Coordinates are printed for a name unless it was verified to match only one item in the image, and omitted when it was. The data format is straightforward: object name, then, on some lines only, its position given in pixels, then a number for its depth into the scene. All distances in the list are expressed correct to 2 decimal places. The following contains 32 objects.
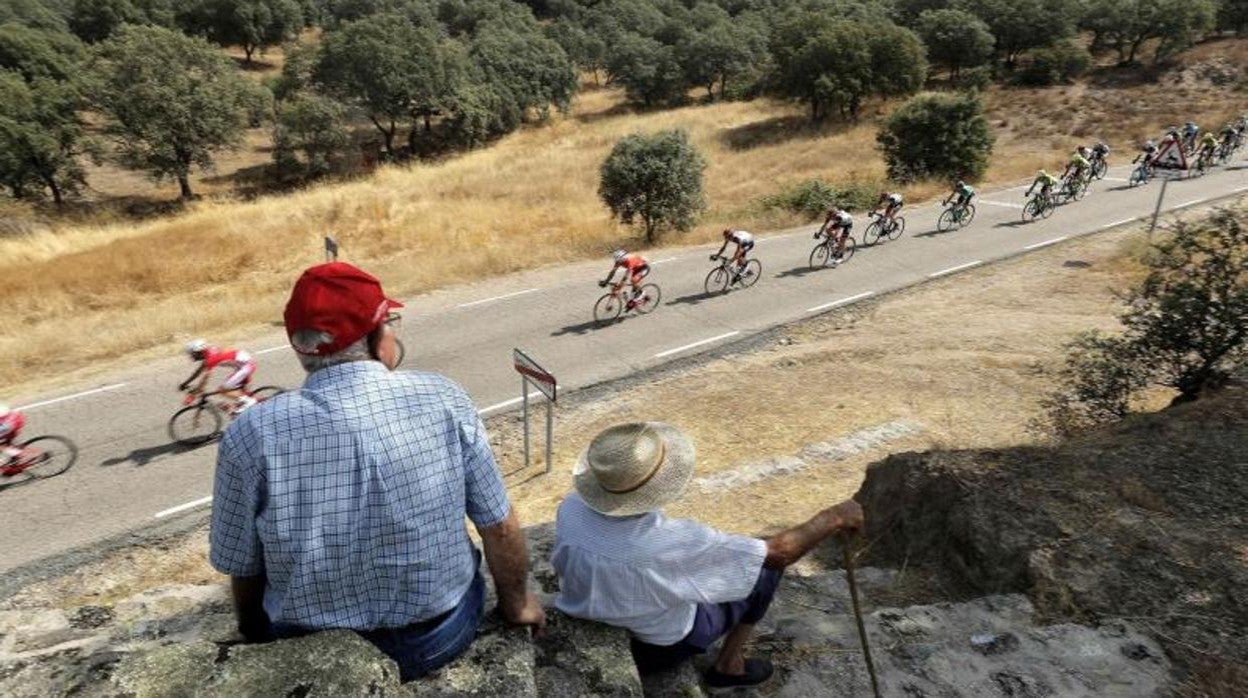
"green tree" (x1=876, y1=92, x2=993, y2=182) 26.11
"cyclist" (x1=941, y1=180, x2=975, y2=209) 18.95
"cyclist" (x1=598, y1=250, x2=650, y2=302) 13.03
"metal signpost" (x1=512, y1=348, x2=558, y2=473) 8.03
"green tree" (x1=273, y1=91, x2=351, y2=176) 39.19
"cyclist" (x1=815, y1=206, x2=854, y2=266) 16.17
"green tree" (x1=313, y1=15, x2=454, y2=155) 42.44
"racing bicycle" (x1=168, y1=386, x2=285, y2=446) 9.35
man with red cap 2.27
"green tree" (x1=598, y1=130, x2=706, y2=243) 19.06
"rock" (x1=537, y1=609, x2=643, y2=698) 2.80
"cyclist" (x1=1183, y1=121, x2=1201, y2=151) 25.28
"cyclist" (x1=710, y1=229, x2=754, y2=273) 14.76
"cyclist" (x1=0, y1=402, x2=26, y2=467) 8.24
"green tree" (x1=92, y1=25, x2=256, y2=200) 34.75
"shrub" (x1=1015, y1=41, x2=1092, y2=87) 44.19
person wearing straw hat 2.88
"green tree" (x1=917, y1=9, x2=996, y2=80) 47.41
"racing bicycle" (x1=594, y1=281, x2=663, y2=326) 13.62
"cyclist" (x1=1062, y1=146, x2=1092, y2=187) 20.48
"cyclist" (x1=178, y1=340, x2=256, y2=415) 9.32
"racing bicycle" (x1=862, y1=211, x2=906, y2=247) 18.28
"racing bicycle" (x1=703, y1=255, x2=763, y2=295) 15.21
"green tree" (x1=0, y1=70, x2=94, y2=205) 32.44
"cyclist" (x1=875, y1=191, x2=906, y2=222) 17.72
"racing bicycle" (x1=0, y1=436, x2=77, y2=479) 8.45
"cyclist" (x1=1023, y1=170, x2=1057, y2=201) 19.47
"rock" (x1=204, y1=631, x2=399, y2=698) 2.15
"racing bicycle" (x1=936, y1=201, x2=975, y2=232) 19.44
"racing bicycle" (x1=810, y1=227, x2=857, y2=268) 16.67
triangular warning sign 14.30
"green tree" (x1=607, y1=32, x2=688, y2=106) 53.50
